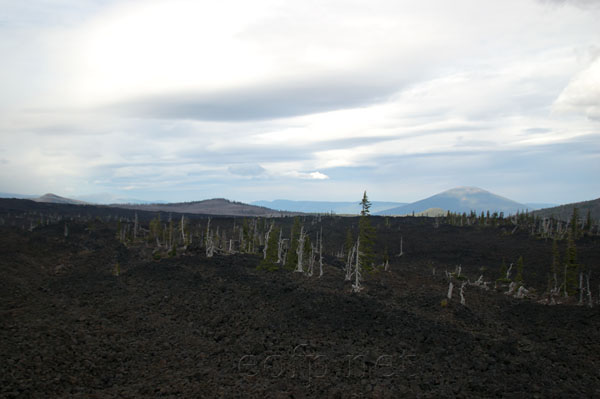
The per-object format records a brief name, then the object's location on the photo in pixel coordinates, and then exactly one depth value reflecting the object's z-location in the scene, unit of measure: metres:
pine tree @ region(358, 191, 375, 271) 46.88
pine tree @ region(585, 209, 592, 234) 101.51
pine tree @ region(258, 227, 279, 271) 55.18
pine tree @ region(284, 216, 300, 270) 57.66
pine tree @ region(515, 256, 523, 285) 49.67
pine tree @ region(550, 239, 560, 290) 51.25
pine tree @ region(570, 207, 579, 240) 86.06
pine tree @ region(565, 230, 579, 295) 47.06
